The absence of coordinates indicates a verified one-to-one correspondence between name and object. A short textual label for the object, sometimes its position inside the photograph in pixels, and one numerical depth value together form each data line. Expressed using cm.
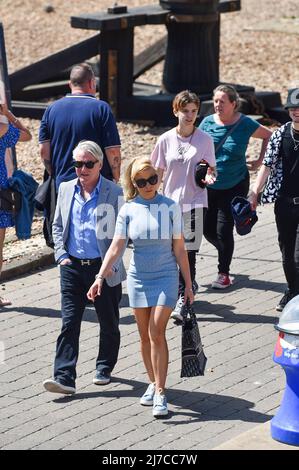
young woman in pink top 1969
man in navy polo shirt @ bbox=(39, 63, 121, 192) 1895
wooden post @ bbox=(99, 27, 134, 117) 3387
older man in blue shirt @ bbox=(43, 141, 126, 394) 1658
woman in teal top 2100
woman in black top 1934
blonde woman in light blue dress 1587
